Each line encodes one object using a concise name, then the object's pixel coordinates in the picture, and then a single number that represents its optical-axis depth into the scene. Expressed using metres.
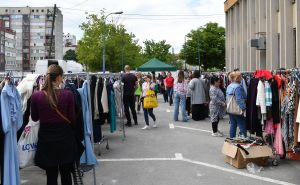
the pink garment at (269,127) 6.37
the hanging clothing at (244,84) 7.79
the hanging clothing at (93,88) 7.00
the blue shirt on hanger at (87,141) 4.97
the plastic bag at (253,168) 6.08
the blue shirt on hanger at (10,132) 4.03
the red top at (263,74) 6.40
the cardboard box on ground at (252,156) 6.23
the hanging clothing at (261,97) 6.30
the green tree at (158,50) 68.88
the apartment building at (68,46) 139.23
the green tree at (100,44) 40.12
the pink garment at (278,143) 6.26
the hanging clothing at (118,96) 8.71
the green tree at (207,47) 48.74
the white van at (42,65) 21.38
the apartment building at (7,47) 87.17
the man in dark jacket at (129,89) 10.72
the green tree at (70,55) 105.62
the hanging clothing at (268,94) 6.23
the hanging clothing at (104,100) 7.29
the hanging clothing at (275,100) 6.24
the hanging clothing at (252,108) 6.64
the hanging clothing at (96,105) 7.01
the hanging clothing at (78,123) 4.40
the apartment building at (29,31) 113.50
